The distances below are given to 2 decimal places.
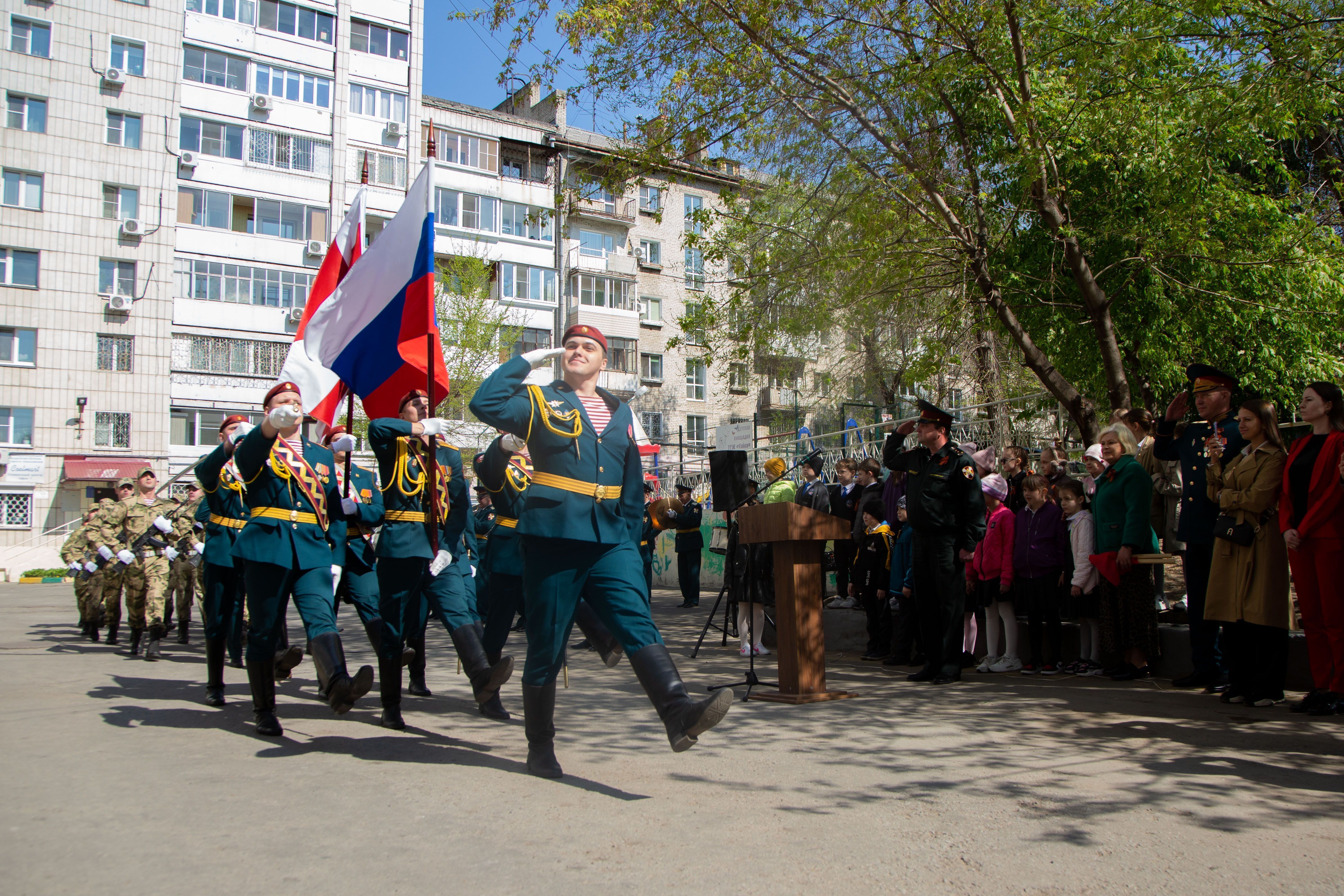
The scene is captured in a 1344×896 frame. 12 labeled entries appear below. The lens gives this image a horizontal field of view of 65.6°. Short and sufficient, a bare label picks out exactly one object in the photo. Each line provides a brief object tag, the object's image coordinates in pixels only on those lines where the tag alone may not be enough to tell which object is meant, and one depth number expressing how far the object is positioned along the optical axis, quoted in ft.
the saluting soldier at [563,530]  16.71
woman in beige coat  22.70
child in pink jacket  29.78
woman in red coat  21.48
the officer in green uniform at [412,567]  21.66
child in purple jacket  28.81
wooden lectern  24.00
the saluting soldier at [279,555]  20.35
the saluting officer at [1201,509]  25.13
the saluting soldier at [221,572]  25.16
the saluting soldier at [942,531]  26.96
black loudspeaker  29.19
